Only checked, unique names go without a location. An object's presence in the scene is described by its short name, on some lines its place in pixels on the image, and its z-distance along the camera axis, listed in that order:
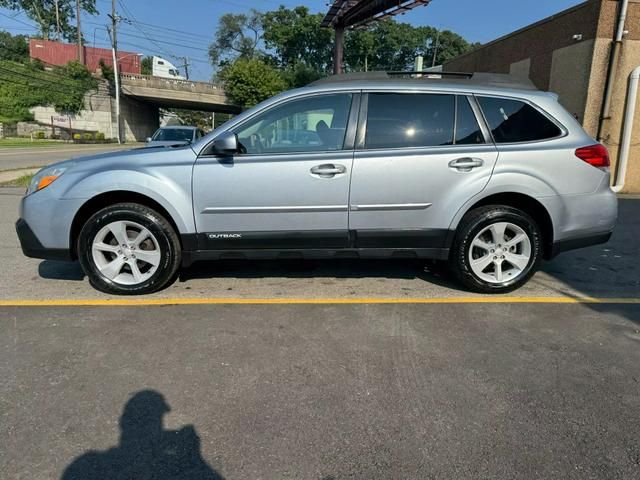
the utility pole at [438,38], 84.16
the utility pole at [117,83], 45.25
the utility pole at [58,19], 73.93
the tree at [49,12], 73.50
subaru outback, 4.04
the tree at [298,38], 72.06
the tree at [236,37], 79.56
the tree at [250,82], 50.09
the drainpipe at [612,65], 9.96
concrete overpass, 52.94
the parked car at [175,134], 15.70
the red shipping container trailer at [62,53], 60.16
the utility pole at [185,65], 86.94
